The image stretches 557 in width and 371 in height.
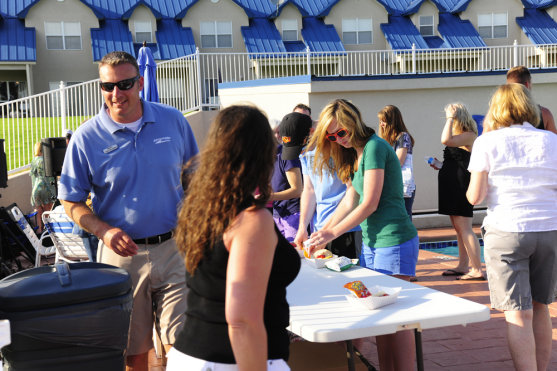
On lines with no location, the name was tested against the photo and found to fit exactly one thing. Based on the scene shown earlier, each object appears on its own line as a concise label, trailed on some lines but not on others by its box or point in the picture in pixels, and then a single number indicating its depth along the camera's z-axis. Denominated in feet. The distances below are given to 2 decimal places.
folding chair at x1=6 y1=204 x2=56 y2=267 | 26.91
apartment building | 100.42
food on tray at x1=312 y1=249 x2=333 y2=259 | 12.61
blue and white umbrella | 37.29
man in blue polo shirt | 10.47
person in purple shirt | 15.39
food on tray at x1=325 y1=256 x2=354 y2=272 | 12.04
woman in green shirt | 11.59
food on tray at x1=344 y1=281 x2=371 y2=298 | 9.51
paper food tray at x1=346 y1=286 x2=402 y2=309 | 9.30
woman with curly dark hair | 6.20
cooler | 7.82
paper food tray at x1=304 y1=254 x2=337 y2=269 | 12.49
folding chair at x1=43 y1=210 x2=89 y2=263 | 20.16
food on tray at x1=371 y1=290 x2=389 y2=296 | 9.43
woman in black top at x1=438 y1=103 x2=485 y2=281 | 22.02
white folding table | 8.52
